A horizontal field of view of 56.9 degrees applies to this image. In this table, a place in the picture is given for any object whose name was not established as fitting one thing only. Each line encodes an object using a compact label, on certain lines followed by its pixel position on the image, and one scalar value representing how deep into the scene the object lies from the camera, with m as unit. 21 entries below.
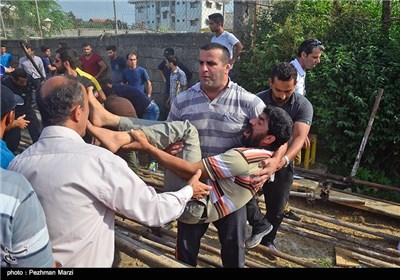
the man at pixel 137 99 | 5.38
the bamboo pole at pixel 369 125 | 5.88
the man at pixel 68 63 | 5.03
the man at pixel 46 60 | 9.44
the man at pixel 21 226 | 1.47
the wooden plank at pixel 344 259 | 3.74
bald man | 1.65
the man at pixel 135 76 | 7.36
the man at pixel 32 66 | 8.73
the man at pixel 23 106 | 5.39
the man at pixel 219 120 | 2.65
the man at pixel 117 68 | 8.08
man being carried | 2.32
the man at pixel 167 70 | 7.75
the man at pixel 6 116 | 1.93
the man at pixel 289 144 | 3.36
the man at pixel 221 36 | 6.71
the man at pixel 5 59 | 9.00
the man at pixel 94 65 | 8.21
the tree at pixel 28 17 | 13.16
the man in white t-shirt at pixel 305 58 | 4.29
